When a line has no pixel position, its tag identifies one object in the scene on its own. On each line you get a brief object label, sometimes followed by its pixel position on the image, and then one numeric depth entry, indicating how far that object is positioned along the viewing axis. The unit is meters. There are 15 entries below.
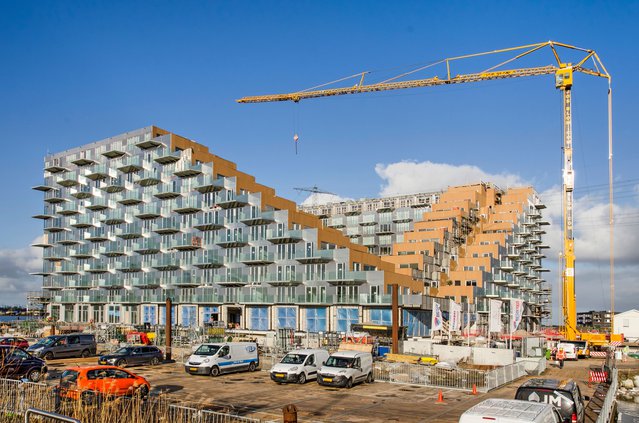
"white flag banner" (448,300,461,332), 47.09
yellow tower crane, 80.94
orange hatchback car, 26.59
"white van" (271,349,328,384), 34.50
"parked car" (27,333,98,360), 45.66
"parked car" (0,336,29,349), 48.17
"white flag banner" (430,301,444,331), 46.94
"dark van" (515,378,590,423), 19.55
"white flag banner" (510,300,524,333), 47.72
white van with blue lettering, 37.42
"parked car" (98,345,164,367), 41.18
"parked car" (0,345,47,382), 30.78
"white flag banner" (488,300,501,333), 45.22
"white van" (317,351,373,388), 33.28
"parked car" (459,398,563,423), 13.99
